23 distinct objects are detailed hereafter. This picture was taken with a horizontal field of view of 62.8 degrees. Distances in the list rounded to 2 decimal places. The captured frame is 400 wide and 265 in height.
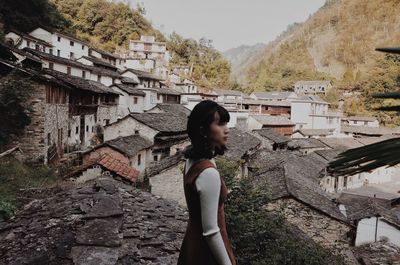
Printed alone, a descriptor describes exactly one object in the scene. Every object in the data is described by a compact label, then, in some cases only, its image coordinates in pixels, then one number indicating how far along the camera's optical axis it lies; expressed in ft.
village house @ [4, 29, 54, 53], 94.92
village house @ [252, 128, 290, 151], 94.32
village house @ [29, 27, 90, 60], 115.24
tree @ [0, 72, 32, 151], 47.37
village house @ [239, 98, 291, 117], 154.40
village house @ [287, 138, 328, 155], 108.92
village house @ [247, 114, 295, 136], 119.34
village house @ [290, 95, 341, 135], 148.05
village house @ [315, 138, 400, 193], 95.96
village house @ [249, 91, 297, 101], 175.07
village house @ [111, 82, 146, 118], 102.01
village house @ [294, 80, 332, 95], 215.69
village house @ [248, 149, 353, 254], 46.62
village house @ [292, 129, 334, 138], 135.44
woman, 7.06
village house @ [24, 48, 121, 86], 89.92
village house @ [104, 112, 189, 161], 74.08
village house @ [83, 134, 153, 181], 60.85
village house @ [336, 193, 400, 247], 56.80
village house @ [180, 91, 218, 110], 129.99
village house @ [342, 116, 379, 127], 165.27
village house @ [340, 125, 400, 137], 146.02
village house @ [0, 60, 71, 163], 51.31
